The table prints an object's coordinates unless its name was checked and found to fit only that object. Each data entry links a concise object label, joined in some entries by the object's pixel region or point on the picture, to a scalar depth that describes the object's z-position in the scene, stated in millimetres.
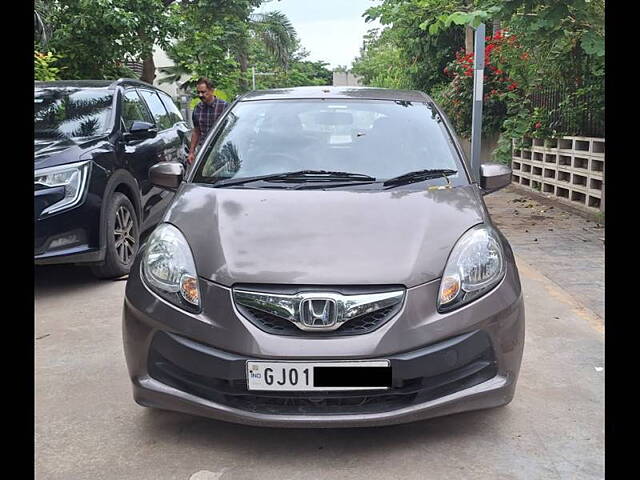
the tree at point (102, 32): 12500
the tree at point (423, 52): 17188
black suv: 5031
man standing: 7750
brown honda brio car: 2602
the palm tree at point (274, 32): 32938
